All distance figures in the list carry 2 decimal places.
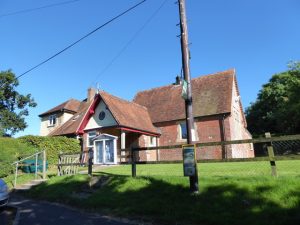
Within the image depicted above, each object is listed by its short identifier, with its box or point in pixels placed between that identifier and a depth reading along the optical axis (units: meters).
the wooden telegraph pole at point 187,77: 6.50
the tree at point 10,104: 30.81
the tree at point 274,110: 28.84
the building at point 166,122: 18.32
